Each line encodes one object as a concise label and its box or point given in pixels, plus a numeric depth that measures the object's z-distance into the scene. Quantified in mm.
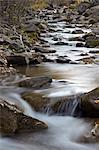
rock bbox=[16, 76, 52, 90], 14133
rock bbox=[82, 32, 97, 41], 31347
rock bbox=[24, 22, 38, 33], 33269
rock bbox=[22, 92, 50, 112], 11977
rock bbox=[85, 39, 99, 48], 28812
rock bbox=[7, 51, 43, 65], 19953
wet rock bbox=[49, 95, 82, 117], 11750
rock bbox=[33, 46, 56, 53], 24516
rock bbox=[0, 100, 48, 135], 10219
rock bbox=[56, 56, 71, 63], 21438
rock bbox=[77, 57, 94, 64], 21697
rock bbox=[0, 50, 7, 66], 18527
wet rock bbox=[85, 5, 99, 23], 53312
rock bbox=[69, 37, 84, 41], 32144
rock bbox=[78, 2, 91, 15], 64500
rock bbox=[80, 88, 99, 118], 11227
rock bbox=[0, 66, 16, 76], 17300
